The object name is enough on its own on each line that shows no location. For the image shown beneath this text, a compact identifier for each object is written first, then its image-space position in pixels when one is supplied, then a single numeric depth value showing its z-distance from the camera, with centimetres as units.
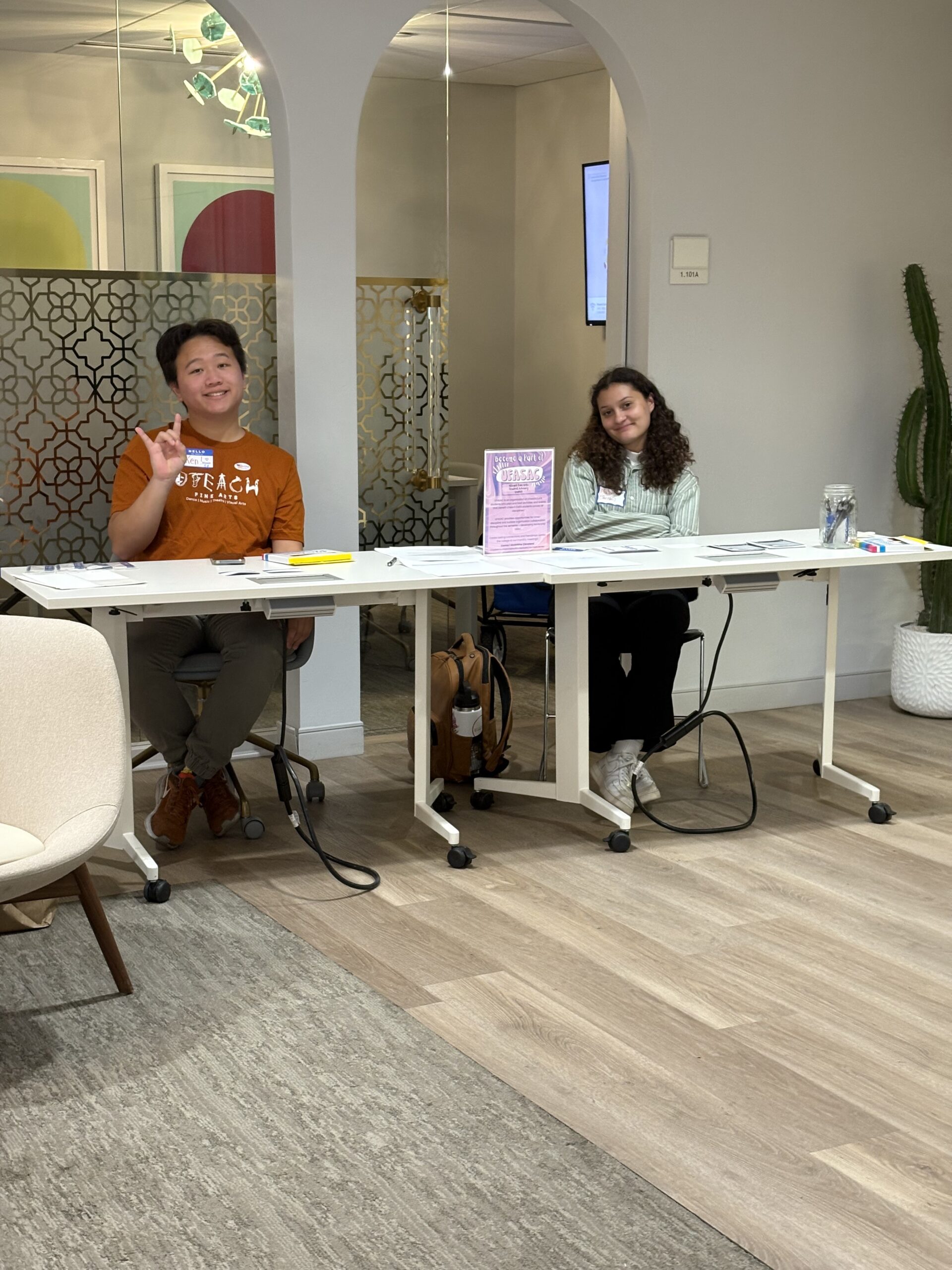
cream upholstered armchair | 285
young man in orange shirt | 383
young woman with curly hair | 420
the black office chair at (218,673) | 386
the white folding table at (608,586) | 378
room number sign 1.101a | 499
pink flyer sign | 387
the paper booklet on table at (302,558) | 378
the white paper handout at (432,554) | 393
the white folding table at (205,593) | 334
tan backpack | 424
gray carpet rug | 209
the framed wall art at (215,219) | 451
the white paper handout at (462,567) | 366
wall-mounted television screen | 742
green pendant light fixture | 450
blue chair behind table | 488
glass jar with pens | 408
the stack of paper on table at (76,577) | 341
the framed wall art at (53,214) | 430
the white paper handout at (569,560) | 379
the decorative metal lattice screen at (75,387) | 438
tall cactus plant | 529
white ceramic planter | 532
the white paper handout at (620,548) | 407
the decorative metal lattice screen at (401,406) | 483
